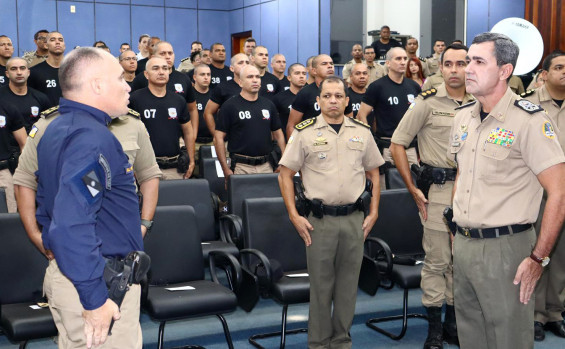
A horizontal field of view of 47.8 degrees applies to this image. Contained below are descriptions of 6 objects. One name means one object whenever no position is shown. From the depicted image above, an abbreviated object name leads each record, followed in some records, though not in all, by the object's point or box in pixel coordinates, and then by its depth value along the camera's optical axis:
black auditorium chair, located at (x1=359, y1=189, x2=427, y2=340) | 3.92
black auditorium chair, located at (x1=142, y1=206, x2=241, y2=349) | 3.40
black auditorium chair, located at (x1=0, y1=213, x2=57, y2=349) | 3.38
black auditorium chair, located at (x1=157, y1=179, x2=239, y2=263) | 4.43
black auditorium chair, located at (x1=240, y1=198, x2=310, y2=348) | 3.84
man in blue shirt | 1.85
